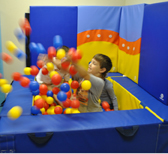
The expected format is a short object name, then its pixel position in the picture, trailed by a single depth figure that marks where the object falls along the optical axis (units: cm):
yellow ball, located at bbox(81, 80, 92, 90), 139
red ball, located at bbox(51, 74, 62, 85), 136
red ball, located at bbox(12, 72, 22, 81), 154
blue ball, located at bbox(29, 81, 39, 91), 165
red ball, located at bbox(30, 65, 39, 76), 163
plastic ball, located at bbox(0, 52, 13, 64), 156
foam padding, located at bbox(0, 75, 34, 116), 172
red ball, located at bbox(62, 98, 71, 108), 160
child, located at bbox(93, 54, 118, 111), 185
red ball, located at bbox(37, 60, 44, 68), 174
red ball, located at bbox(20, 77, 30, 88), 149
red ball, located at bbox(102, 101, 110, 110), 213
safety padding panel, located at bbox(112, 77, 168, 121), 162
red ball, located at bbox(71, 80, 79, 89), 161
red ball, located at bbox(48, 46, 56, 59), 143
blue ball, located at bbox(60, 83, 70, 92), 145
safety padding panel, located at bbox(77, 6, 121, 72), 300
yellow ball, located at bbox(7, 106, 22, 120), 126
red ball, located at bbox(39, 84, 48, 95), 172
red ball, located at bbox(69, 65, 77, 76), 139
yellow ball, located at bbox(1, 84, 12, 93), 151
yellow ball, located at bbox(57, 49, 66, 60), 134
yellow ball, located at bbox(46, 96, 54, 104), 182
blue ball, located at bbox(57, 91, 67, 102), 133
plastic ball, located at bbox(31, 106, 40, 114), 155
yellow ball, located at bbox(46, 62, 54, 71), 149
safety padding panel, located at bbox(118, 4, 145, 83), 243
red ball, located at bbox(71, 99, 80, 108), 150
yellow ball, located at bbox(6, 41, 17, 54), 151
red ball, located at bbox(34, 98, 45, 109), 143
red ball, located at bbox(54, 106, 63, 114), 166
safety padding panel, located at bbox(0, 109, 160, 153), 133
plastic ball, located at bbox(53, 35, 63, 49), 143
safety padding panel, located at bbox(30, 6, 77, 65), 297
